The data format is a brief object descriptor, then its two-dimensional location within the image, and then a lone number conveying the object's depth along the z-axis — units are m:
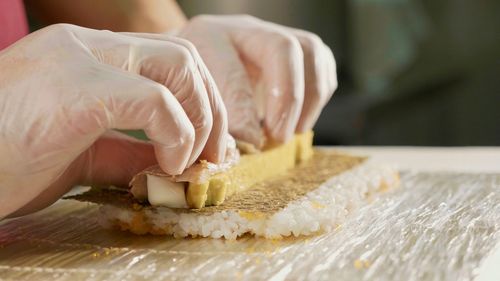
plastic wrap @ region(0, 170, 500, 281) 0.51
